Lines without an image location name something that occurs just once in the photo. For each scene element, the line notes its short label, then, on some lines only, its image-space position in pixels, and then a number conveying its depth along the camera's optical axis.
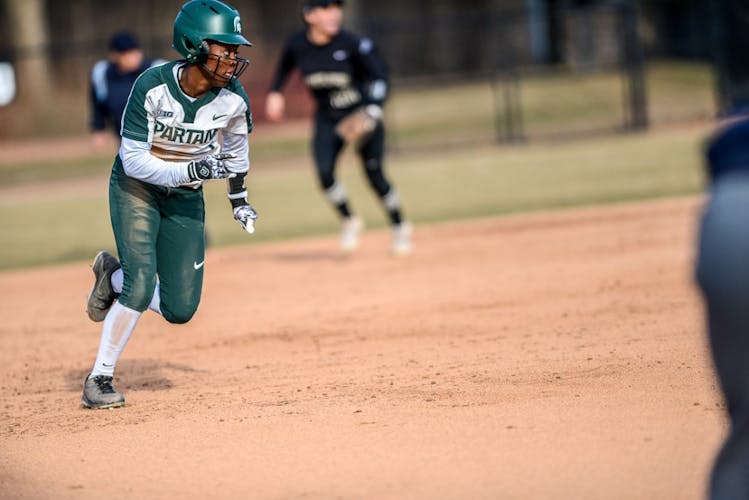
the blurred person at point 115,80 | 23.06
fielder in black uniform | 23.12
